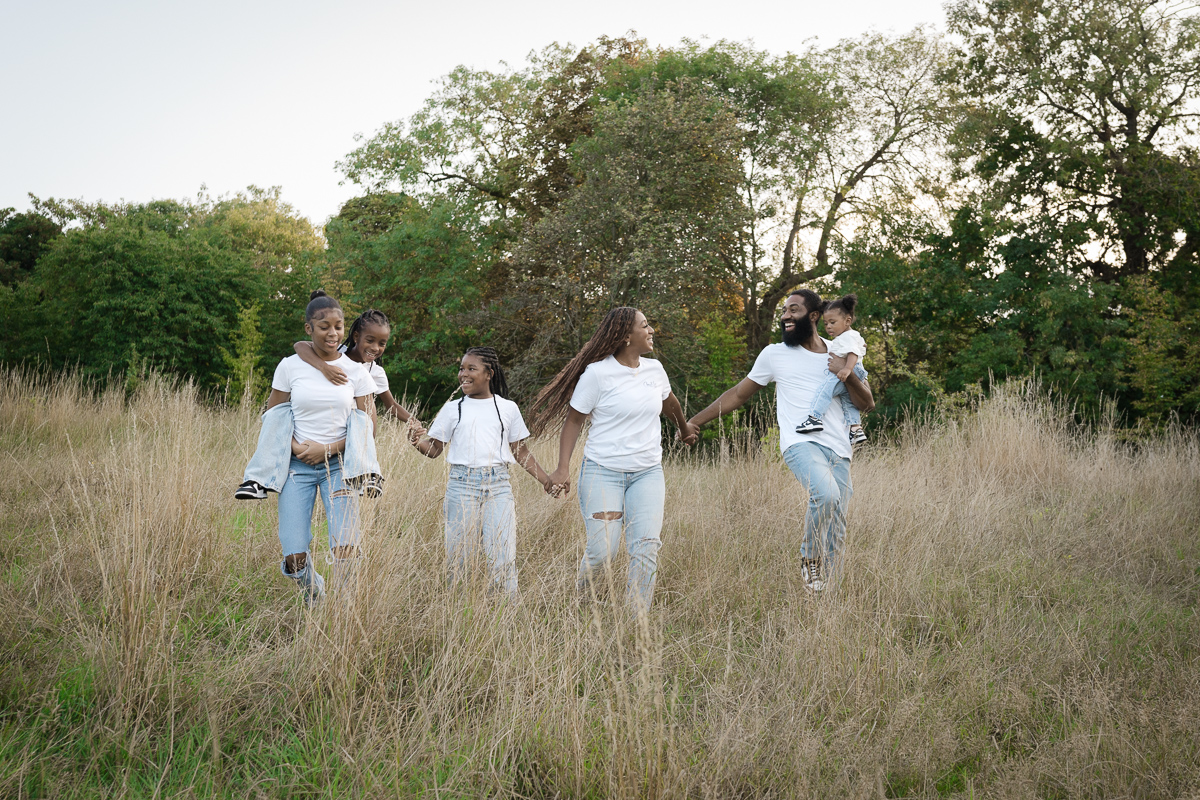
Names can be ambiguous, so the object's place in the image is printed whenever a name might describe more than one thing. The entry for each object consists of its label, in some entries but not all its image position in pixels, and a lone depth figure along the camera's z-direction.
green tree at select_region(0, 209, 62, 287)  30.47
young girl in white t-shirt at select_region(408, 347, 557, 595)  4.36
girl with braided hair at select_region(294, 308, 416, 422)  5.02
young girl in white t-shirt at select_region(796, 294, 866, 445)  4.95
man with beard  4.87
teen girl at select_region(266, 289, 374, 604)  4.05
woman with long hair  4.35
